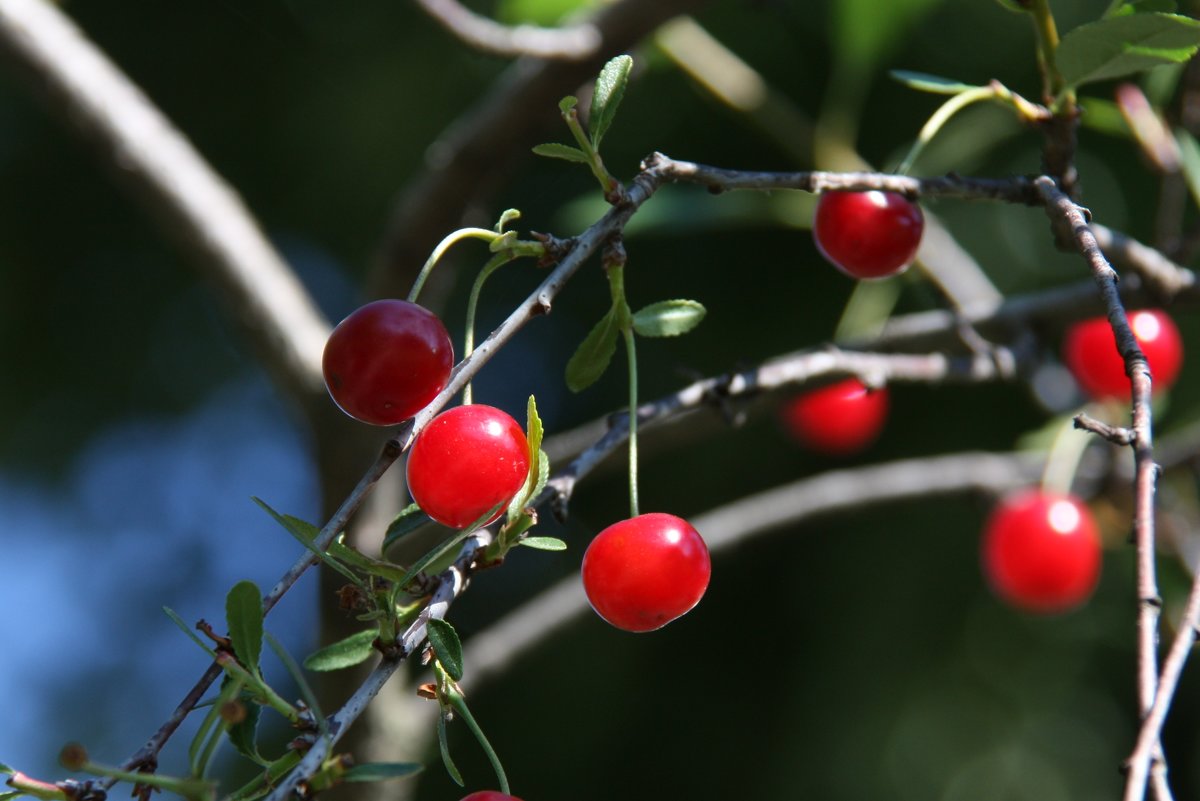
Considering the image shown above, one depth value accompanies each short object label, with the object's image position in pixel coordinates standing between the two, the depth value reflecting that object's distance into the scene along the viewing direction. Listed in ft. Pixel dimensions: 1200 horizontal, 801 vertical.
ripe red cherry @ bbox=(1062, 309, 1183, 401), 3.40
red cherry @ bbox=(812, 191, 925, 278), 3.07
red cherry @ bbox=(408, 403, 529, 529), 2.95
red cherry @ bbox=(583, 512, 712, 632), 2.98
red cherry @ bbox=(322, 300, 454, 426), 2.94
